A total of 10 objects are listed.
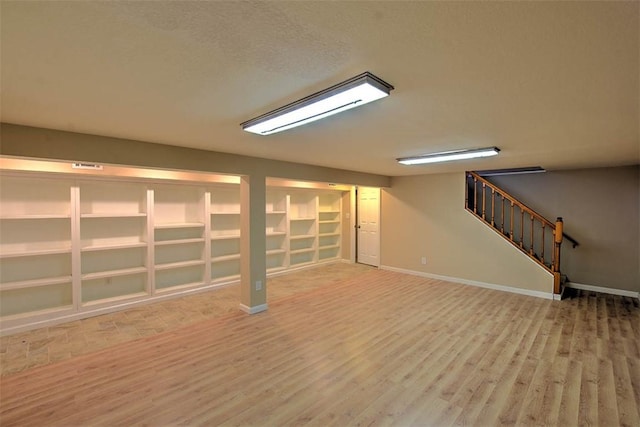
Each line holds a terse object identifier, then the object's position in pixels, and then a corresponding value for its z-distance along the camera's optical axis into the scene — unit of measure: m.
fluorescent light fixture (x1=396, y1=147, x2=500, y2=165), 3.46
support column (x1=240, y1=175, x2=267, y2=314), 4.15
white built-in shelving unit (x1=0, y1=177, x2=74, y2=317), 3.65
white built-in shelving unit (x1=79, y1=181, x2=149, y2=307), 4.20
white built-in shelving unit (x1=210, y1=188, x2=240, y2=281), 5.59
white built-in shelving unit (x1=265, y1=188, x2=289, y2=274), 6.53
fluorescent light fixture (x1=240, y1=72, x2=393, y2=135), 1.54
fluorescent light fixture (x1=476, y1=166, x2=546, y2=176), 5.10
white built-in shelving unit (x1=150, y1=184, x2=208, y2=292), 4.89
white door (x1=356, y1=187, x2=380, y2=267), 7.23
